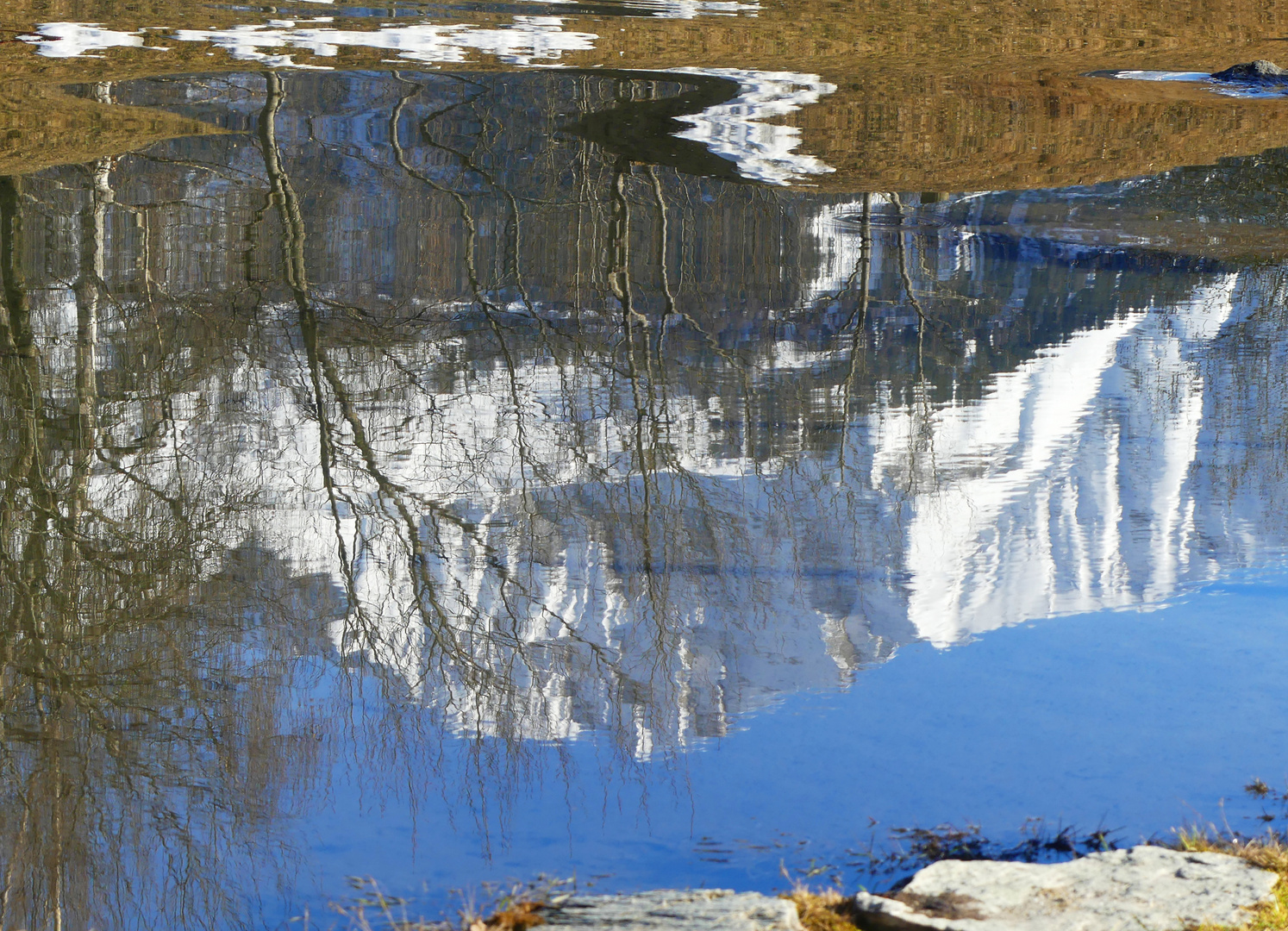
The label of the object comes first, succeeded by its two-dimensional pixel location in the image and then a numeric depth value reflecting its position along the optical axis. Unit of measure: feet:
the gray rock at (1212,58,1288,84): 123.65
